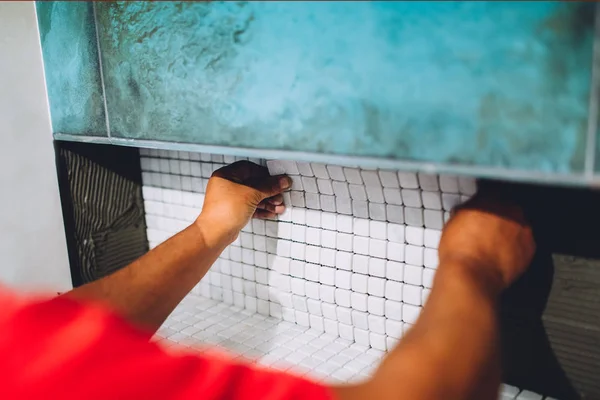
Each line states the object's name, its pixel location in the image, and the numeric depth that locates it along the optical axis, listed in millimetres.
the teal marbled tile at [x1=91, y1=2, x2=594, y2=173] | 545
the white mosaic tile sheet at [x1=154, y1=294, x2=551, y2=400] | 931
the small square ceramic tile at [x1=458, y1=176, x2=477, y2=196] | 799
